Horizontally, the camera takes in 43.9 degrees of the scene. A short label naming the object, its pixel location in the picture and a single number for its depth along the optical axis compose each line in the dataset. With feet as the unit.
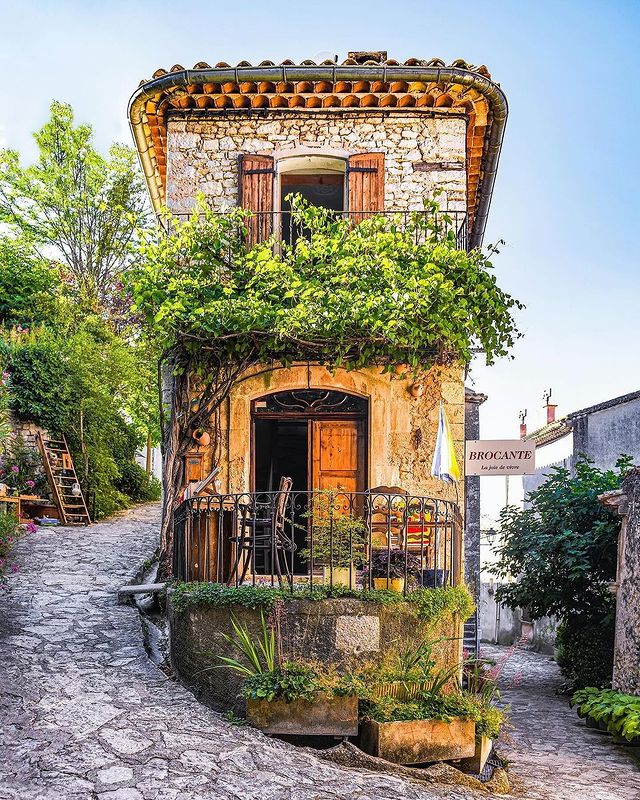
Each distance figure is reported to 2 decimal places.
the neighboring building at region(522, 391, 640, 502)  48.80
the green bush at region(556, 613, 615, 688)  35.35
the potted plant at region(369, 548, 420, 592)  21.99
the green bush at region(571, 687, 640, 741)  27.37
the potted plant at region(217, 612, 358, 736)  19.34
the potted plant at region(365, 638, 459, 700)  20.34
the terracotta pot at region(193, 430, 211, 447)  30.96
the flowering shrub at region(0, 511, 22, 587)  30.42
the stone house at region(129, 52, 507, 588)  31.17
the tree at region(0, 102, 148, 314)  74.49
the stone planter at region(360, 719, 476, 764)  19.27
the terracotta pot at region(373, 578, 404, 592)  21.91
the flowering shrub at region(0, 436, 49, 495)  44.27
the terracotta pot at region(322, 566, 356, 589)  21.62
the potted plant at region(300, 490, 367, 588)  21.58
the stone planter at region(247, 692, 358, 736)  19.34
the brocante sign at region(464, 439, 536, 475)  27.27
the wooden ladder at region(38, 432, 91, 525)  44.14
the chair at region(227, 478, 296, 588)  21.74
